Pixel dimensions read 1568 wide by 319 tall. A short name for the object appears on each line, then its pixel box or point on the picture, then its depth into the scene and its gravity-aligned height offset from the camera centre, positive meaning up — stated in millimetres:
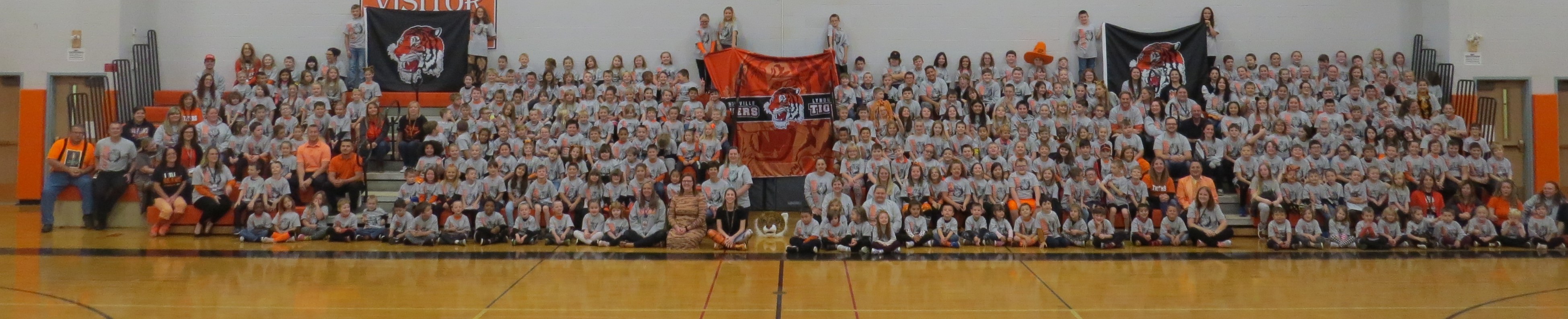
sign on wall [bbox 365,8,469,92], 16719 +1899
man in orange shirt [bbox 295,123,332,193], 12773 +130
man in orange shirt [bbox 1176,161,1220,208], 12250 -94
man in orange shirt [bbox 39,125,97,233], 12570 -39
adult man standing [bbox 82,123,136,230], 12570 -99
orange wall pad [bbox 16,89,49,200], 15602 +266
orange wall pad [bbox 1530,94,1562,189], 15664 +590
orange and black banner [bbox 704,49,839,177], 14164 +822
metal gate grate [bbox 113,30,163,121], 15781 +1344
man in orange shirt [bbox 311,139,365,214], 12734 -127
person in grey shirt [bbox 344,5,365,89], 16562 +1922
